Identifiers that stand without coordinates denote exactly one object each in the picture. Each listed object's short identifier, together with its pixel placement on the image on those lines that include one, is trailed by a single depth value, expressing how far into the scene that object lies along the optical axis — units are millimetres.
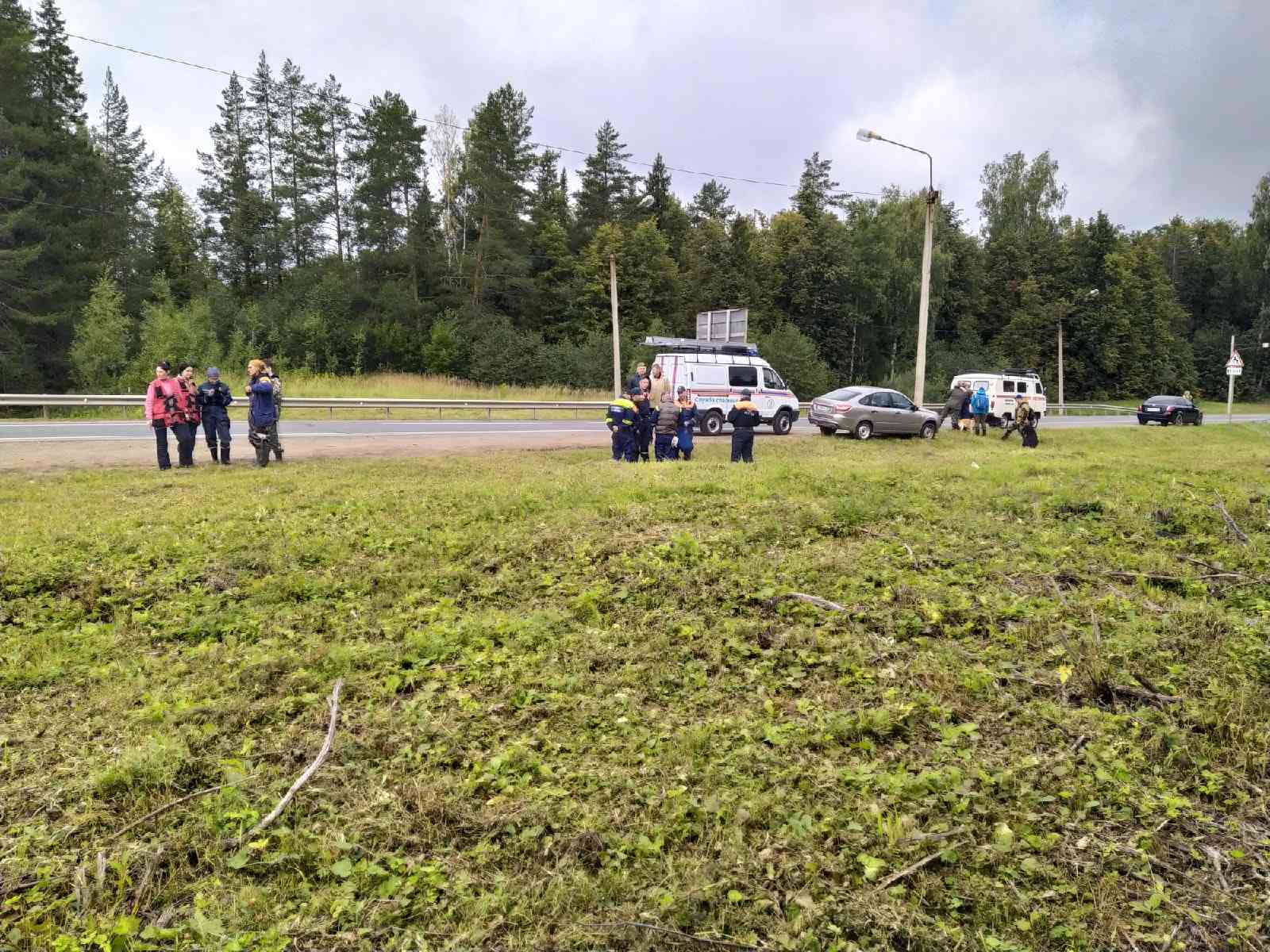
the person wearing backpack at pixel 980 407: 23828
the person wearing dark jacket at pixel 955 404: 23766
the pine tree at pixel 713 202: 74938
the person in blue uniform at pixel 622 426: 14453
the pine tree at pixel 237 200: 45938
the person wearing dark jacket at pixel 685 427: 14984
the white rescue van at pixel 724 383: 21328
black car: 34438
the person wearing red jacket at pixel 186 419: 12375
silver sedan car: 21297
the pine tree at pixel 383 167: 46531
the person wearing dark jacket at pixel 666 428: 14711
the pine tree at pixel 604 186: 56344
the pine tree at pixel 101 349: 32156
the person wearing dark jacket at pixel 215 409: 13031
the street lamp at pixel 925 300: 21453
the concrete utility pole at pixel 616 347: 30147
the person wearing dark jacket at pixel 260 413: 12727
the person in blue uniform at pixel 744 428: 14375
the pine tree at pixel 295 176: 46562
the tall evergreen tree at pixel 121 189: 41125
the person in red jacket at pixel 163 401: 12164
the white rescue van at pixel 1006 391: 30812
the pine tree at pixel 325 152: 46781
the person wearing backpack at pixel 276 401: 13000
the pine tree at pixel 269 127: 46781
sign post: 31422
